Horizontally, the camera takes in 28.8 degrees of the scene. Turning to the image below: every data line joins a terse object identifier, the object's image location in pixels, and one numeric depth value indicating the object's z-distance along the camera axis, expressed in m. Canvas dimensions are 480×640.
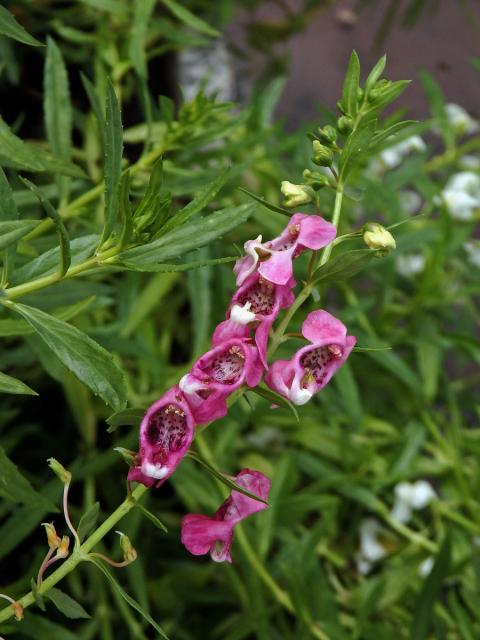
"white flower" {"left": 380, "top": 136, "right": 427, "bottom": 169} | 1.12
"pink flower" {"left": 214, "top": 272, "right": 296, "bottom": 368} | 0.46
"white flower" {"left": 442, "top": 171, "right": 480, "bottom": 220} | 1.06
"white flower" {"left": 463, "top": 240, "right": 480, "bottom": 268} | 1.11
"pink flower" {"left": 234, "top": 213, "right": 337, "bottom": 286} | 0.46
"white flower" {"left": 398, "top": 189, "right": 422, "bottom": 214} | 1.24
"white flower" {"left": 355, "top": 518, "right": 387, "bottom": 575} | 1.03
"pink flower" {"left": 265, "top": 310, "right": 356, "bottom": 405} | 0.46
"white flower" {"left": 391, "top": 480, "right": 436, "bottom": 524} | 1.01
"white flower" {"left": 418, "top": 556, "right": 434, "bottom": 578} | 1.02
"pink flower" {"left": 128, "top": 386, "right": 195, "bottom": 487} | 0.46
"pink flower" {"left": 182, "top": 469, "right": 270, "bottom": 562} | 0.50
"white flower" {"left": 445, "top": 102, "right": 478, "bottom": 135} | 1.20
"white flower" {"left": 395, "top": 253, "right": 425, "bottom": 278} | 1.12
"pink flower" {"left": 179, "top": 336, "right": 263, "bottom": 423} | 0.45
